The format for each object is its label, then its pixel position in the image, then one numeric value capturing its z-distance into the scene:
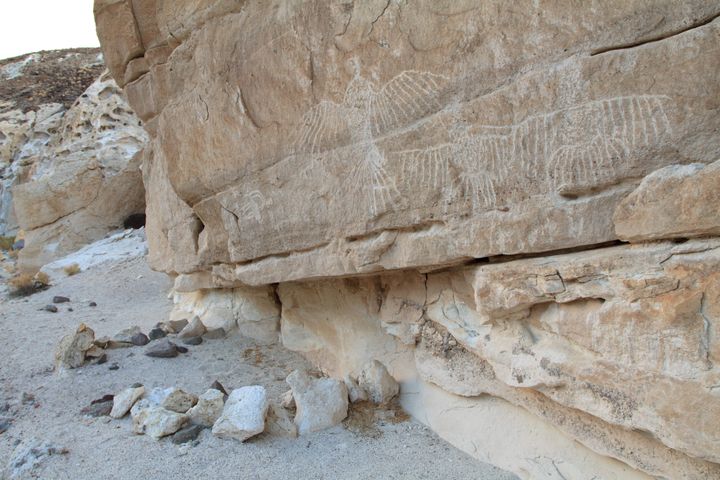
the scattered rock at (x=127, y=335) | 4.62
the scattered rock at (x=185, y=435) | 3.07
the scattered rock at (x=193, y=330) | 4.80
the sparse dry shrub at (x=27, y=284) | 7.46
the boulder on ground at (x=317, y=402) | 3.28
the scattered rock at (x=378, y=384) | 3.46
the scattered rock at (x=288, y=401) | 3.51
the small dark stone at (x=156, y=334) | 4.85
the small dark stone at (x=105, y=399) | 3.63
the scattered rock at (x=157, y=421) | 3.13
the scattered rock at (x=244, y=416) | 3.04
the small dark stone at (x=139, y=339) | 4.62
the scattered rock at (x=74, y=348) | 4.10
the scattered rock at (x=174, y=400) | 3.32
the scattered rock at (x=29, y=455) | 2.88
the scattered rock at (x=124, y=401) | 3.41
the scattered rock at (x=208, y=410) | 3.24
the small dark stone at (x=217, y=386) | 3.68
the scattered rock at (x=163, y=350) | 4.32
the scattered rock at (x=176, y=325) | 5.10
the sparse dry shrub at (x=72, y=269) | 7.98
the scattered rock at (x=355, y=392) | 3.47
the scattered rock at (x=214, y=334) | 4.84
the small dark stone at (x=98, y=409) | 3.49
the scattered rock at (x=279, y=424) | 3.18
